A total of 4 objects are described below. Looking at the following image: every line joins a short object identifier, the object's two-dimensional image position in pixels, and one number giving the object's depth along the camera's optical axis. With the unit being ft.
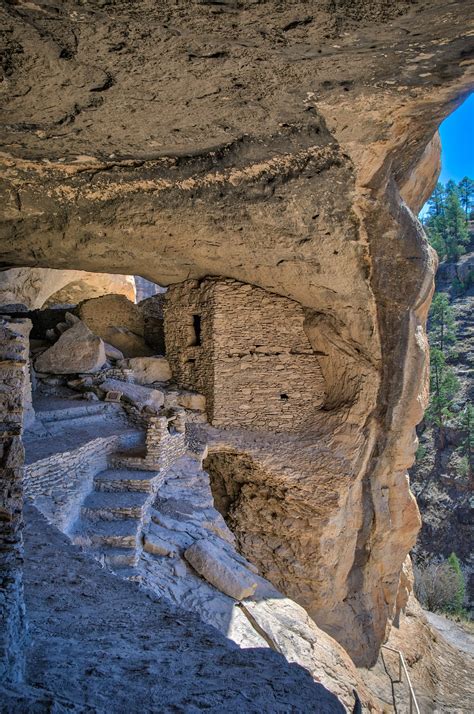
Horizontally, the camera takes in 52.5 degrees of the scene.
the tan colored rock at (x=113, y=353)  32.40
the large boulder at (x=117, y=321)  36.73
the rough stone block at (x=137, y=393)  27.07
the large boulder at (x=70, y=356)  29.50
